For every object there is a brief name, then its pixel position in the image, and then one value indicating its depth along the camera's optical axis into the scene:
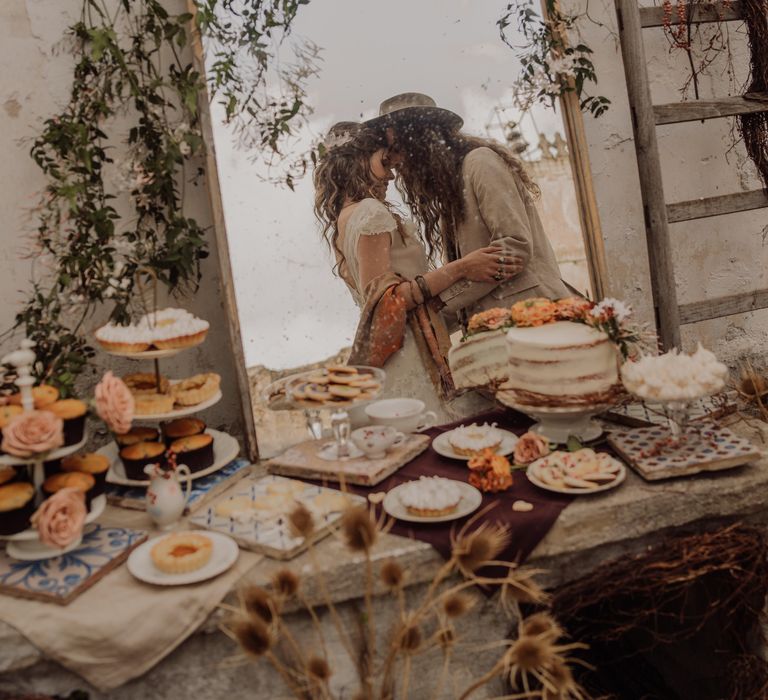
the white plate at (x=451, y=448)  2.16
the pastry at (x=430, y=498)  1.80
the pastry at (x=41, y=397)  1.73
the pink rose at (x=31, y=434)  1.57
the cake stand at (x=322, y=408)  2.11
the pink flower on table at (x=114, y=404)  1.66
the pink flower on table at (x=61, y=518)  1.57
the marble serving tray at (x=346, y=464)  2.04
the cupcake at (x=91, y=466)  1.78
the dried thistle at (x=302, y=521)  1.37
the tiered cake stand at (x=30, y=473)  1.65
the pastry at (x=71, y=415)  1.70
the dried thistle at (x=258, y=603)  1.32
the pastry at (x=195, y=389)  2.00
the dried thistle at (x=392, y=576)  1.32
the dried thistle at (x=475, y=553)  1.31
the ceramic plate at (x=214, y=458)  2.00
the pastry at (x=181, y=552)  1.63
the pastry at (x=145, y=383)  2.08
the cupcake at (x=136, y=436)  2.03
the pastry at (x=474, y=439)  2.13
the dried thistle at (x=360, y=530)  1.29
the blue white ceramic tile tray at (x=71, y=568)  1.60
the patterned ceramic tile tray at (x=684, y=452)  1.93
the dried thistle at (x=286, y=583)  1.34
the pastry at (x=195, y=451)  2.01
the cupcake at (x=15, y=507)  1.64
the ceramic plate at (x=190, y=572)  1.62
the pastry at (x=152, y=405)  1.93
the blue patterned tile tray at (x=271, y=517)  1.74
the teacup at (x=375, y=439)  2.10
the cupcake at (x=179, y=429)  2.07
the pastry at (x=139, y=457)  1.99
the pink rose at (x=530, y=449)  2.06
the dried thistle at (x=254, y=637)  1.24
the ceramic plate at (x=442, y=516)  1.80
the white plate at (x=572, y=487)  1.88
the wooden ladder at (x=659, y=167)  2.72
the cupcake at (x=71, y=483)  1.71
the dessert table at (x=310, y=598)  1.53
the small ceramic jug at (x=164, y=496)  1.86
